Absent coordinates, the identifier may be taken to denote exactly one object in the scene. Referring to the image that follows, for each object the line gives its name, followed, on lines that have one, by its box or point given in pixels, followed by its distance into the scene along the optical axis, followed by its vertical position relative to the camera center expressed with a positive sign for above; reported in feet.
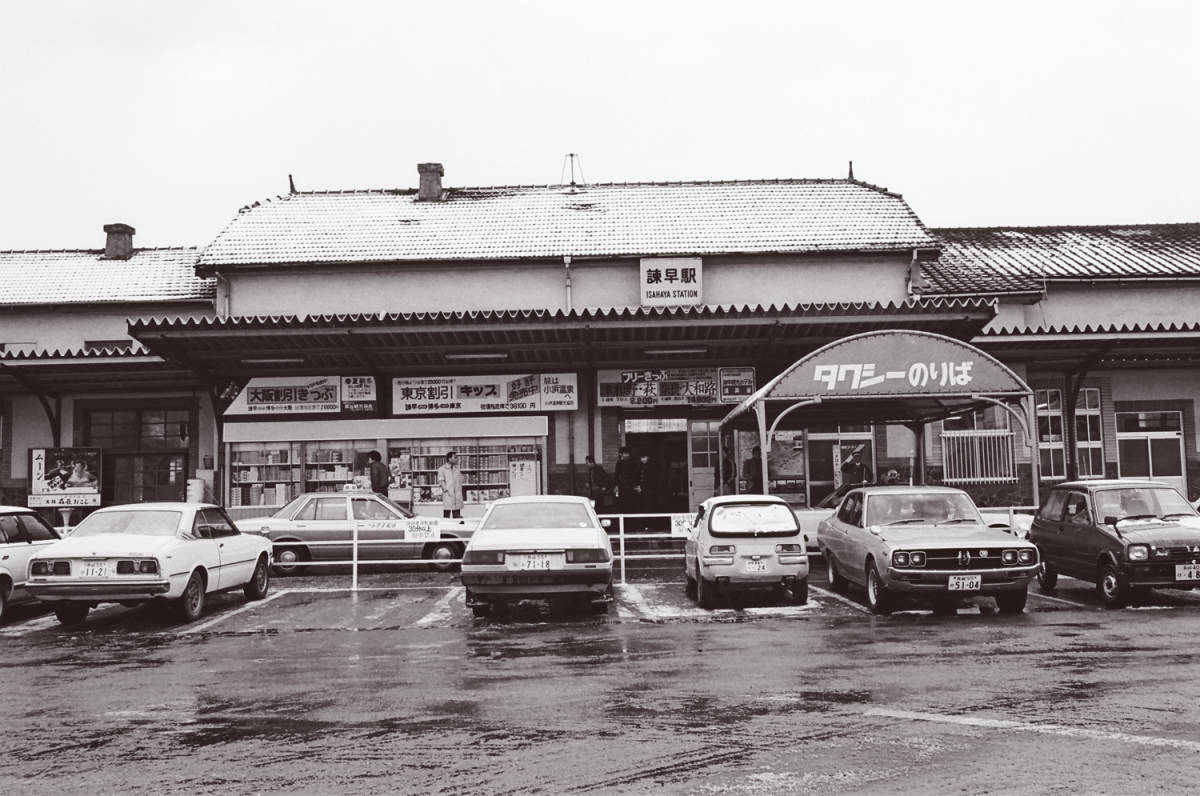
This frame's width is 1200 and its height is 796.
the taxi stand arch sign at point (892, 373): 48.67 +4.06
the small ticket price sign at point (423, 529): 55.06 -3.20
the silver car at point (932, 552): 38.01 -3.56
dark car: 39.45 -3.36
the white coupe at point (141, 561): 38.01 -3.27
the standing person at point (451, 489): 64.08 -1.27
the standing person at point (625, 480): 65.72 -0.98
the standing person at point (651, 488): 70.49 -1.65
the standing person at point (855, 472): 68.90 -0.83
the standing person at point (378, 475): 64.54 -0.29
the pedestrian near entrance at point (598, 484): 63.98 -1.17
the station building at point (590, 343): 62.64 +7.45
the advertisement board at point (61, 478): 66.80 -0.04
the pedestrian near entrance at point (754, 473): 66.30 -0.71
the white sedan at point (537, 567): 37.86 -3.68
